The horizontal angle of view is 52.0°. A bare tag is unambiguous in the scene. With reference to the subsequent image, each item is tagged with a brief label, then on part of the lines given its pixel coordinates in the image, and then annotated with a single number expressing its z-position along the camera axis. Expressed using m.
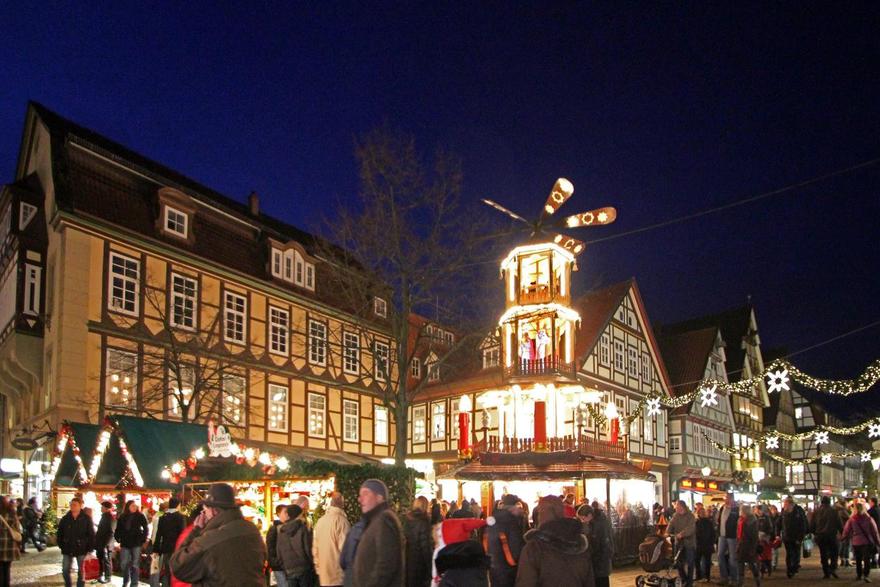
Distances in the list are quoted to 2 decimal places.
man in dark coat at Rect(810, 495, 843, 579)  19.00
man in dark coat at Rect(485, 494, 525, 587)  9.77
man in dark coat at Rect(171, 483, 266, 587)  6.26
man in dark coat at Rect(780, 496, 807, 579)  20.41
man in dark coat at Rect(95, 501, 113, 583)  16.53
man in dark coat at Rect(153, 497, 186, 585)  14.27
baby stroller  14.05
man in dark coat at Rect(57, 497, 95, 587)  15.35
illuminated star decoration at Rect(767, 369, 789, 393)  21.95
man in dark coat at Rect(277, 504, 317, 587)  11.34
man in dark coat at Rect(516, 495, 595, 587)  6.14
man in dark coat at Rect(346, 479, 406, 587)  6.75
